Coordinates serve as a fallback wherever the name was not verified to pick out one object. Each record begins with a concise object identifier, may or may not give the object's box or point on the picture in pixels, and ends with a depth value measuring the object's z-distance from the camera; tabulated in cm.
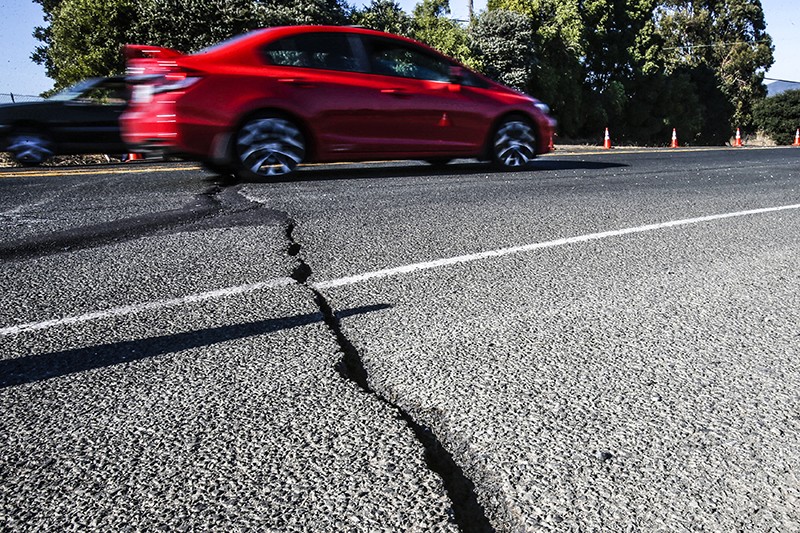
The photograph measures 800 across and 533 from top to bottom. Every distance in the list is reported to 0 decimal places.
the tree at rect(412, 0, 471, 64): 2308
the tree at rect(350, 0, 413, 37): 2269
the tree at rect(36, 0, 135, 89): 2250
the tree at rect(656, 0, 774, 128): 4978
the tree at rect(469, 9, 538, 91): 2305
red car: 621
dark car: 994
